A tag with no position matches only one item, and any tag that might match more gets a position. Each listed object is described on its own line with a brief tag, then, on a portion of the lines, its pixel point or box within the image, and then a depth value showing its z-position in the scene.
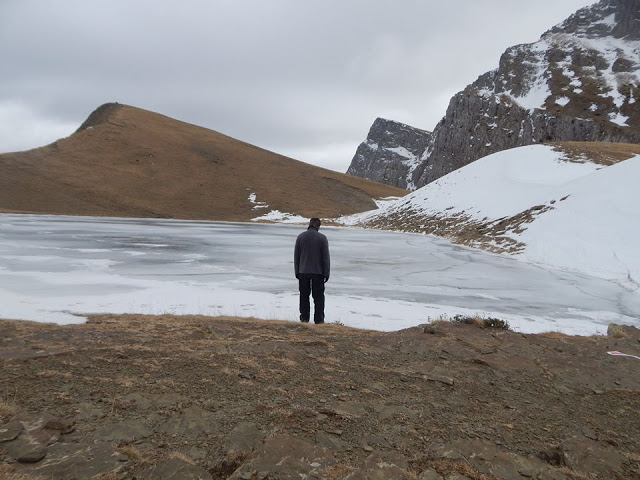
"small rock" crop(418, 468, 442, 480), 2.91
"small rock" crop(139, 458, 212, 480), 2.74
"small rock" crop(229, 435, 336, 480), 2.88
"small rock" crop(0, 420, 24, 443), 2.95
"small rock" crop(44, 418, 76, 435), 3.12
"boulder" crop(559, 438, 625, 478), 3.22
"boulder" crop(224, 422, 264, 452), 3.15
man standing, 7.76
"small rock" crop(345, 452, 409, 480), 2.90
